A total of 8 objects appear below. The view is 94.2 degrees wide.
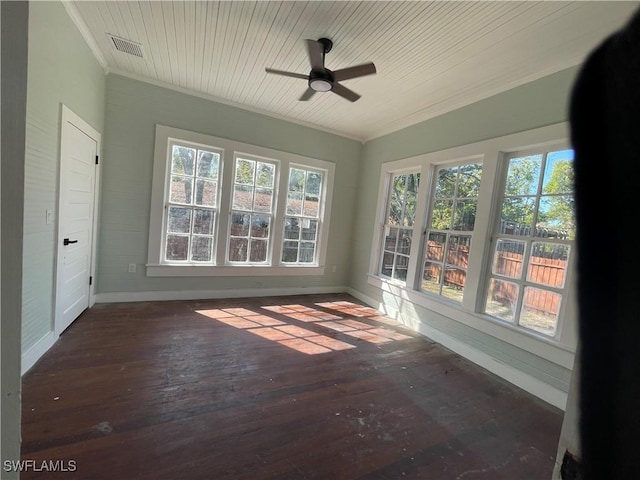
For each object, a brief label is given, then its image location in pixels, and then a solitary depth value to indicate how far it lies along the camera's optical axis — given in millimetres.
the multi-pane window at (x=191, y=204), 3936
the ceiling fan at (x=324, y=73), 2391
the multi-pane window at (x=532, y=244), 2479
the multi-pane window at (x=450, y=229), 3246
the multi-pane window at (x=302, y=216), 4723
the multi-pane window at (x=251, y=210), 4305
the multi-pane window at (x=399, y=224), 4059
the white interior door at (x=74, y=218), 2572
